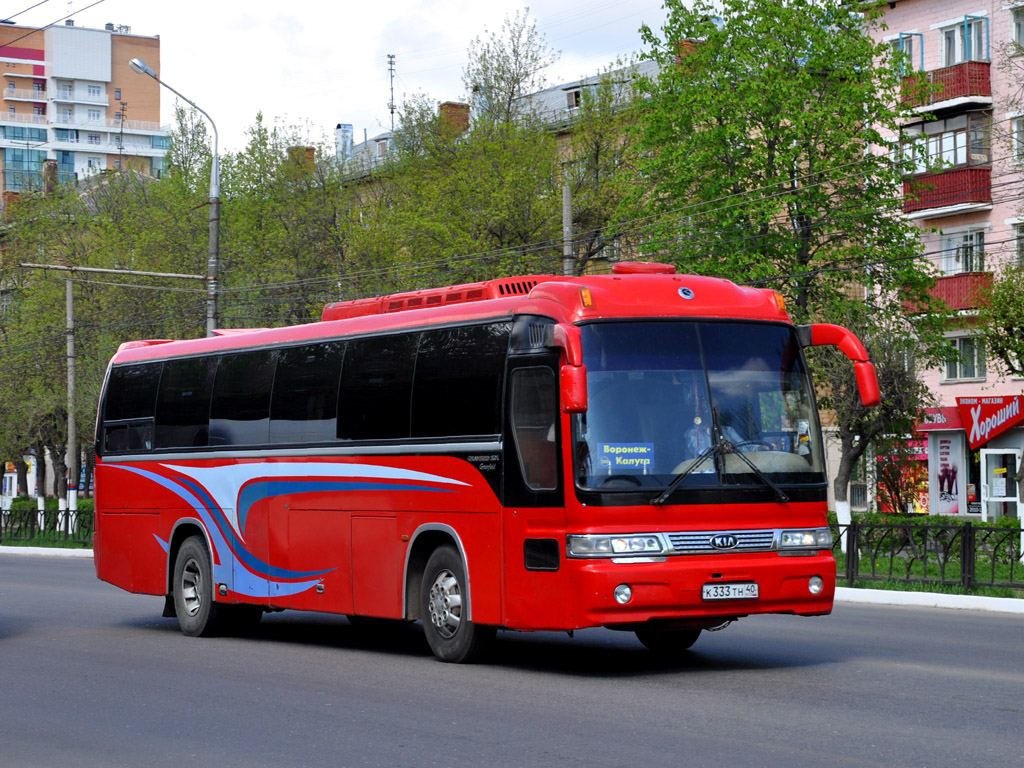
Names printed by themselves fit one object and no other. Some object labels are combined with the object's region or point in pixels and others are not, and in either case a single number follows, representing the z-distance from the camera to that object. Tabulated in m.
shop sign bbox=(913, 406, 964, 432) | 49.03
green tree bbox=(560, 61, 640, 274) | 45.97
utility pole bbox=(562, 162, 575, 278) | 31.46
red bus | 11.73
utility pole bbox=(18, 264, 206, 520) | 47.50
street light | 31.84
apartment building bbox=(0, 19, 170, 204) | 142.88
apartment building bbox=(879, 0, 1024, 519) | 47.03
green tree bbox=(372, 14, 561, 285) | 44.88
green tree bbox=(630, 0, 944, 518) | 38.69
